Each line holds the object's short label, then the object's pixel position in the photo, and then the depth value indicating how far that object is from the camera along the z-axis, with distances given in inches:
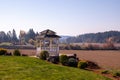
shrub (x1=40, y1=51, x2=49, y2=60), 1130.9
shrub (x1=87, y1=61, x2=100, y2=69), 1086.4
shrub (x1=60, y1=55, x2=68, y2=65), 1039.0
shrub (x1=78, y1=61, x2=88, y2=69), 971.3
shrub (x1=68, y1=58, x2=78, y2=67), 1021.2
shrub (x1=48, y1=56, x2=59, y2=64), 1094.4
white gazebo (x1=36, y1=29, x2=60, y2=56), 1255.3
